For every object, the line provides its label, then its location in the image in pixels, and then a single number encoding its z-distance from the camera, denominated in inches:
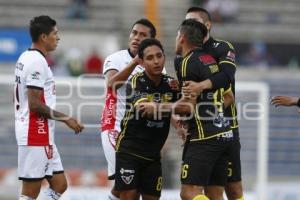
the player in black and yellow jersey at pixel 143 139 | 783.1
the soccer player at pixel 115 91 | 845.2
